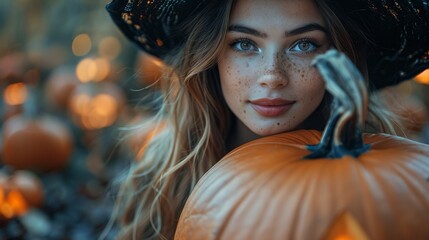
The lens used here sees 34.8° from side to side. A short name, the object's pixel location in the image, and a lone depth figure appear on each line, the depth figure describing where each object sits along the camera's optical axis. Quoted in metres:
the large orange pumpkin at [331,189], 1.28
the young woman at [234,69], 1.71
